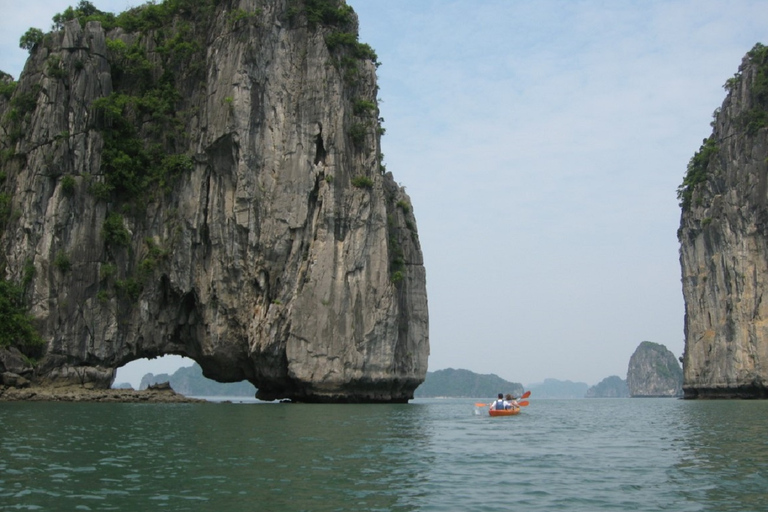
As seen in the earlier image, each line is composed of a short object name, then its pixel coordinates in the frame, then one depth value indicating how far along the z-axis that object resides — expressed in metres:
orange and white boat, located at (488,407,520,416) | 38.22
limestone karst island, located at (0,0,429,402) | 44.88
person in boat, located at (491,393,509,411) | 38.62
